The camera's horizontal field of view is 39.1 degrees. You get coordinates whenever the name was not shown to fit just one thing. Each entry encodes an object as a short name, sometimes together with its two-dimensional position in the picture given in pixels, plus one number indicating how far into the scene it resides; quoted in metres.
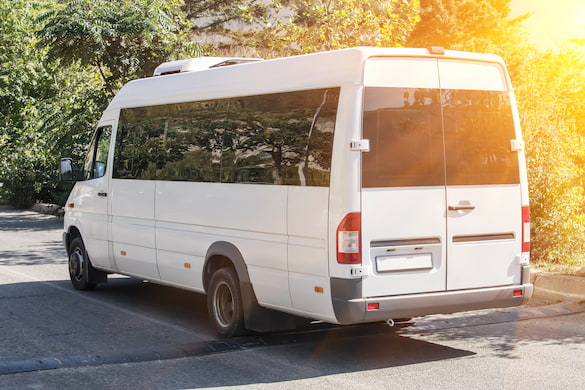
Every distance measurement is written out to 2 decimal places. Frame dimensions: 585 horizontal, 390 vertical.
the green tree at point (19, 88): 28.95
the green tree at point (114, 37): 20.56
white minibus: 6.70
